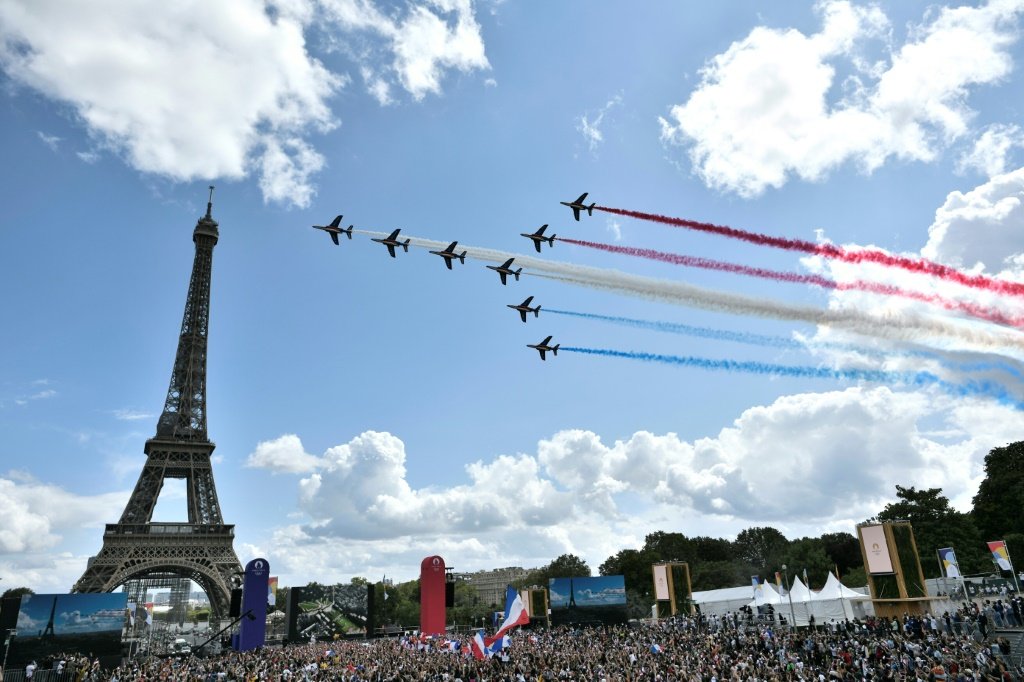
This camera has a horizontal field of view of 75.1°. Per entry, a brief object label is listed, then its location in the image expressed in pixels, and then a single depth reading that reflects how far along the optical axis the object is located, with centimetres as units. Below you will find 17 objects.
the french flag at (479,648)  3134
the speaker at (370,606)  6042
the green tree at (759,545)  11488
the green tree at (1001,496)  6538
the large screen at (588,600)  6147
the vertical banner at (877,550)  4006
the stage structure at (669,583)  6182
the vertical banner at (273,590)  6246
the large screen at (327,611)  5747
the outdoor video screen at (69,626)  4116
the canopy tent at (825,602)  4438
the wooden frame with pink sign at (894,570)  3900
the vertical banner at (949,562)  4062
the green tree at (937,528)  6400
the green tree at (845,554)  9600
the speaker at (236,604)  4806
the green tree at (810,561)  8419
